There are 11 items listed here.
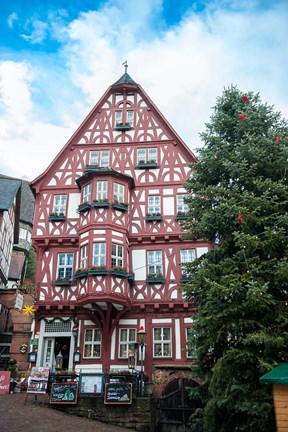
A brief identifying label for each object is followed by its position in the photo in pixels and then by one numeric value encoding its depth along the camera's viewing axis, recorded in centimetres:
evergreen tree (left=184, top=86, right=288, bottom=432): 1074
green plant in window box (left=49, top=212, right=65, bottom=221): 2322
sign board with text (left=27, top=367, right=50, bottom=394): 1623
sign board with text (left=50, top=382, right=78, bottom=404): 1608
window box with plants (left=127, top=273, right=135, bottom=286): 2102
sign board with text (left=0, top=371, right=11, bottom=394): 1831
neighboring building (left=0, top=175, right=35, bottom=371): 2261
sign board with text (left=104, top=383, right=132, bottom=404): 1586
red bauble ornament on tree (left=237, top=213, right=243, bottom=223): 1197
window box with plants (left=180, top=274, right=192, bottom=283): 2129
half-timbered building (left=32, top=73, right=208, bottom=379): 2075
